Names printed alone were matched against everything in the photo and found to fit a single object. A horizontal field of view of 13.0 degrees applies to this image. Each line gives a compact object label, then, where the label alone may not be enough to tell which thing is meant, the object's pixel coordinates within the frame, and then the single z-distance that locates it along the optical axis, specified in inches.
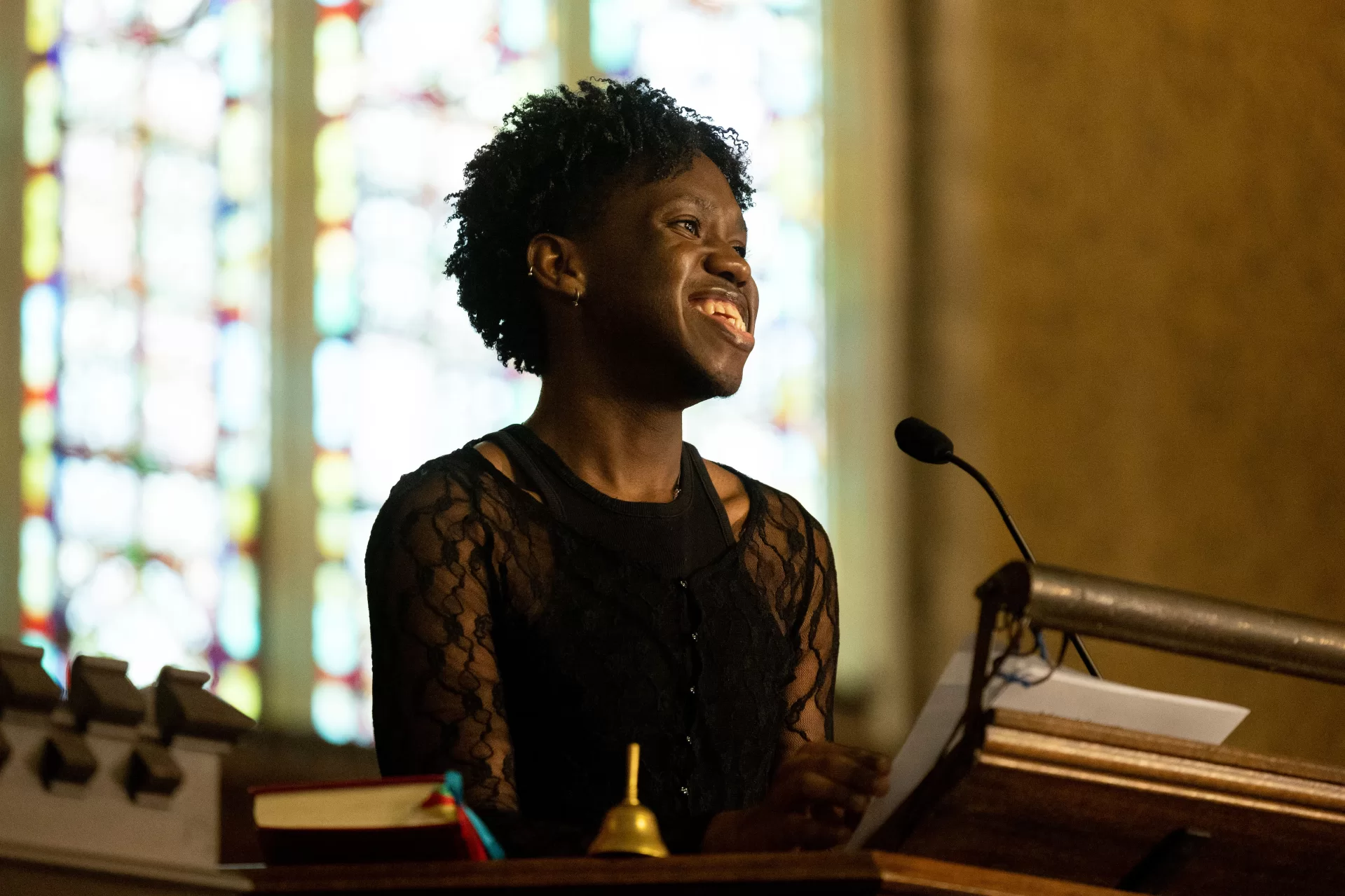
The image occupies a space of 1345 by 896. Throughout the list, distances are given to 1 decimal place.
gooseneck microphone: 206.6
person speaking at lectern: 210.8
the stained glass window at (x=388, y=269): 423.6
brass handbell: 186.2
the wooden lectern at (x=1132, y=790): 185.2
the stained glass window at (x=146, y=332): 397.6
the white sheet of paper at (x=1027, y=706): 186.4
